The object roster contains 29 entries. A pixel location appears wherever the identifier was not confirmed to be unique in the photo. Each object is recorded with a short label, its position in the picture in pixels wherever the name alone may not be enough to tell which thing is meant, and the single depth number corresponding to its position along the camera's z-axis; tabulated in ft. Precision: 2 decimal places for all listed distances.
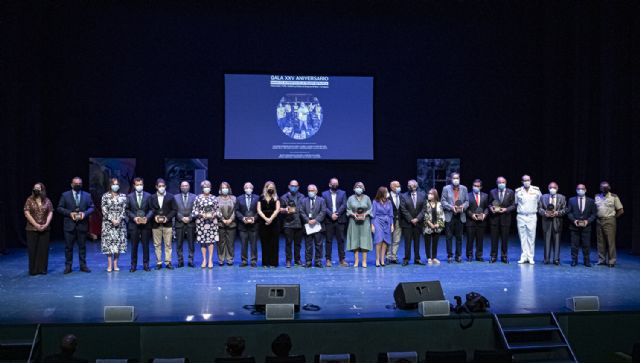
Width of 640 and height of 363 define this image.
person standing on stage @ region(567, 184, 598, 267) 33.65
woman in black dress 33.44
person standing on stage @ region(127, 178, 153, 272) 32.07
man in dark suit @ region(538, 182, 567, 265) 33.96
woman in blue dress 33.42
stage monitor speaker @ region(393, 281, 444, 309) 22.03
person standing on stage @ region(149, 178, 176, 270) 32.65
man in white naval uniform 34.55
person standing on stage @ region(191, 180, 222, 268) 33.06
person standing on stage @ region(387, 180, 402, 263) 34.53
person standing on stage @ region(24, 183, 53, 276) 30.89
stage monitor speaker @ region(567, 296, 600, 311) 21.44
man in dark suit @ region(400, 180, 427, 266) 33.68
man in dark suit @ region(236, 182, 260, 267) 33.81
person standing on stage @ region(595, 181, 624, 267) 33.60
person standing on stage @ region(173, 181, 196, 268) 33.45
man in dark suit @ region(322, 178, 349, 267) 34.04
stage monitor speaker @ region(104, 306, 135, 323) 20.03
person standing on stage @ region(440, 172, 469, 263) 35.12
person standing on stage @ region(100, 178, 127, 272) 31.55
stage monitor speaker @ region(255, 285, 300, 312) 21.61
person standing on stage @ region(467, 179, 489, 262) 35.27
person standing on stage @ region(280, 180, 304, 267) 33.65
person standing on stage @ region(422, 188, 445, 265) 34.42
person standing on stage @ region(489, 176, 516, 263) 35.04
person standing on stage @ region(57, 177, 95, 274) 31.40
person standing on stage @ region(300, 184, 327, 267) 33.63
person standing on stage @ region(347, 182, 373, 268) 33.37
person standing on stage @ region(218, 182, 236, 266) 33.83
